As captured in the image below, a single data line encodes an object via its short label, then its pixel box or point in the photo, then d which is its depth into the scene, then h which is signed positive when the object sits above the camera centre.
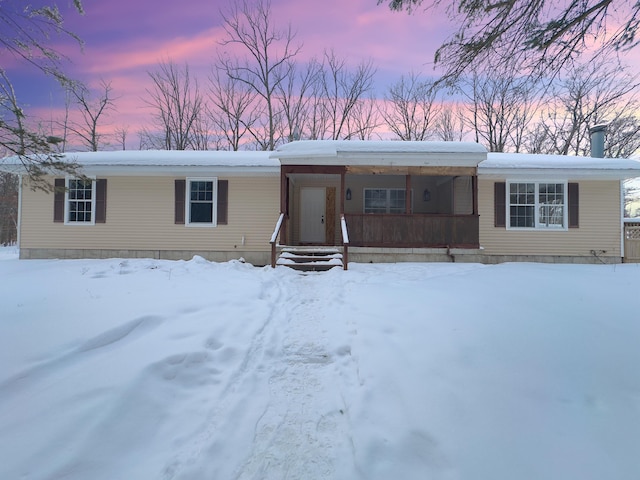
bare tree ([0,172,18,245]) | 21.42 +2.05
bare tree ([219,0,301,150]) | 21.06 +12.10
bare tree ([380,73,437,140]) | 22.59 +8.94
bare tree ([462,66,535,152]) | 21.52 +7.90
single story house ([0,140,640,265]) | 10.28 +1.09
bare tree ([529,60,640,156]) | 18.42 +6.75
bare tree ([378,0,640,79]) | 3.78 +2.49
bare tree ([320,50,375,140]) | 22.39 +10.52
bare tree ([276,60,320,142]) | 22.34 +9.70
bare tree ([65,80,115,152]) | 21.61 +8.58
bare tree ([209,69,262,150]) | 22.33 +9.27
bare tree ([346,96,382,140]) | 22.48 +8.63
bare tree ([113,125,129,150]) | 24.34 +8.03
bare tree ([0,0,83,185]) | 3.75 +2.16
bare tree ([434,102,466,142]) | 23.00 +8.42
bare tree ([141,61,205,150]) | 22.42 +9.38
